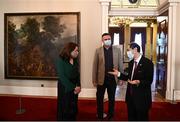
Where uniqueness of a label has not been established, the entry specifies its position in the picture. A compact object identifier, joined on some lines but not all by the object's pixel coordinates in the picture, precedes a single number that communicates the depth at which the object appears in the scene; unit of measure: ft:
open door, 13.48
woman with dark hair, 7.10
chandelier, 23.71
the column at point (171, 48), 12.78
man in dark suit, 6.49
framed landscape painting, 13.39
